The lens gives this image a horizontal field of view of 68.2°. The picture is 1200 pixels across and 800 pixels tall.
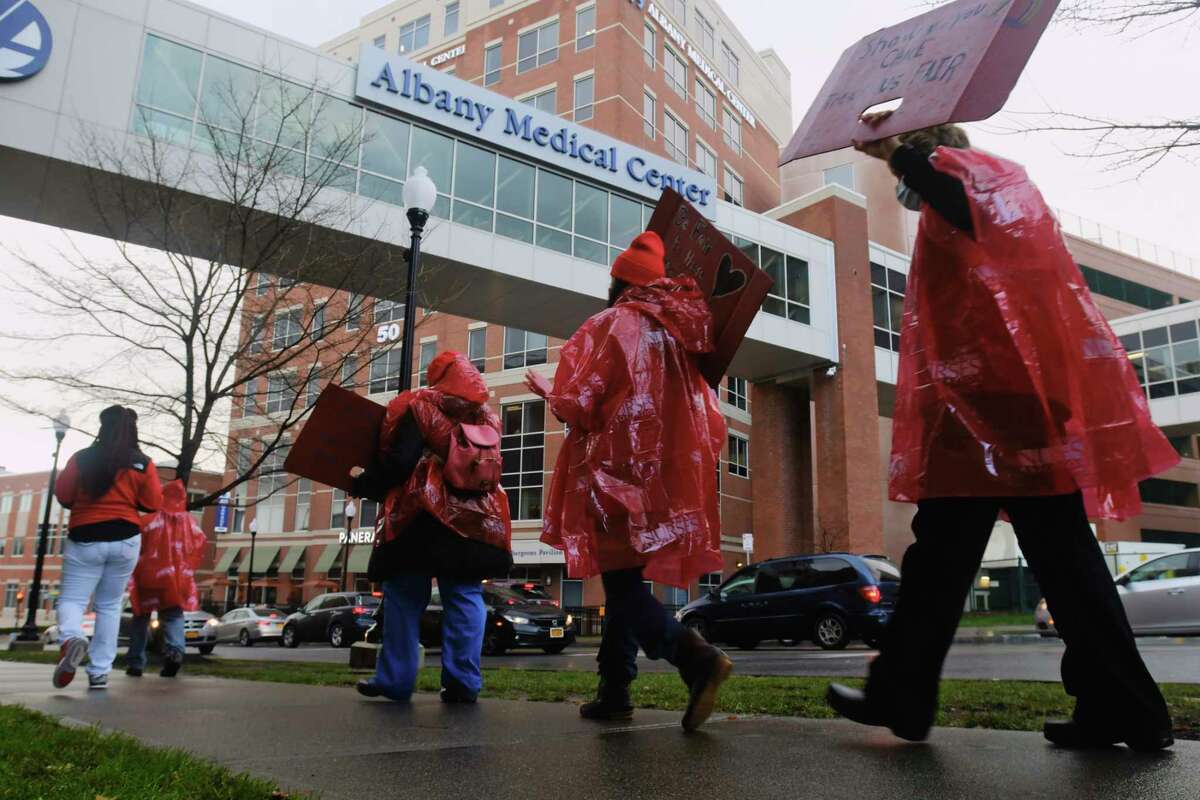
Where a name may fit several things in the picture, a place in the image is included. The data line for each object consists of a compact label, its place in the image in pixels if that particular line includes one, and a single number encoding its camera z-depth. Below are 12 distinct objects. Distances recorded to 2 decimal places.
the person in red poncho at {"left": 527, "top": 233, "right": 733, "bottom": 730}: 3.33
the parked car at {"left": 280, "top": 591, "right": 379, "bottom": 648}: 22.06
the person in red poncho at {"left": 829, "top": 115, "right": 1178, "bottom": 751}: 2.56
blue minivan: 14.30
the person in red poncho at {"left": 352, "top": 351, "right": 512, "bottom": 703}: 4.53
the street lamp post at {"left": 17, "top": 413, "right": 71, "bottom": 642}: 20.36
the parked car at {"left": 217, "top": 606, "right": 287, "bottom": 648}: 26.19
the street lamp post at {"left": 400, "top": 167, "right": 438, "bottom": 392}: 9.84
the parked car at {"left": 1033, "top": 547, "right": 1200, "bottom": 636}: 13.37
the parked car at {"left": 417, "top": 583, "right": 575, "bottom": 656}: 16.88
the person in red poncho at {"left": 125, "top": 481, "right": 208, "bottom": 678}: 7.27
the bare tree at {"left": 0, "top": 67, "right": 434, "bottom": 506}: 11.47
